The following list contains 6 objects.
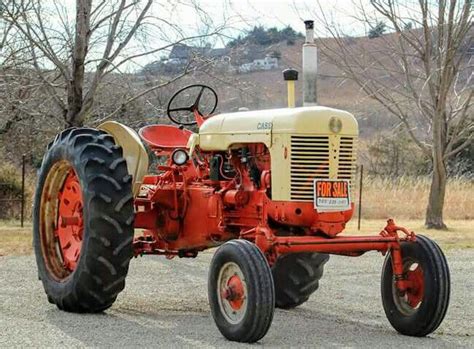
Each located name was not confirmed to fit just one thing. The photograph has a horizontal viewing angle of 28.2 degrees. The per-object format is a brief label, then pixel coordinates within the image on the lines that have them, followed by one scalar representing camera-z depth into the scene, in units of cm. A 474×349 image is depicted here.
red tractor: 672
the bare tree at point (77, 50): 1384
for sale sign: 692
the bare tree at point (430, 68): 1931
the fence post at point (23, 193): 1910
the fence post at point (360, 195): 1929
